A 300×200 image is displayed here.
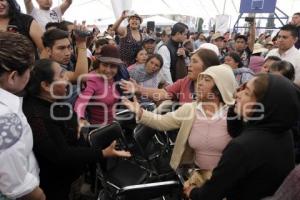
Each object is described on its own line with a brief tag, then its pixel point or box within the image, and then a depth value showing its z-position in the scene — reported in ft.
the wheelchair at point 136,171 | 6.79
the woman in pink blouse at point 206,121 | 6.66
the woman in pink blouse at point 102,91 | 8.54
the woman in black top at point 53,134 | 4.92
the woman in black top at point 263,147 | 4.53
